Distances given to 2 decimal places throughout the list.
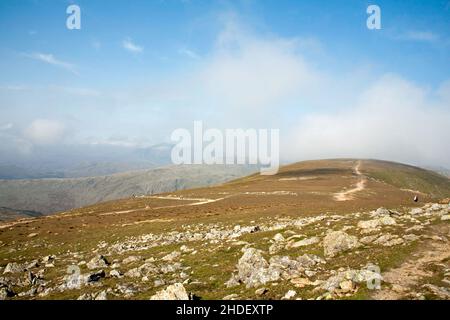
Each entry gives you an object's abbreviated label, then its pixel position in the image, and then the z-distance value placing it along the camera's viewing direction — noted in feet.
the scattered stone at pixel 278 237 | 103.78
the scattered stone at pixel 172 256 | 99.74
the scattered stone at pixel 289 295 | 55.88
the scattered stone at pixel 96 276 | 80.33
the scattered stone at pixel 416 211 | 122.05
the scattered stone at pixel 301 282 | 60.59
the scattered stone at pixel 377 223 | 98.68
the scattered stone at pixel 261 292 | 59.31
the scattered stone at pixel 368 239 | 85.20
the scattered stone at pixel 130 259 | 102.53
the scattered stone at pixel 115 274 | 83.94
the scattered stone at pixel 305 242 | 92.31
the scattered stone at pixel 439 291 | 48.35
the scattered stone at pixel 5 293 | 75.56
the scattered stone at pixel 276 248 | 90.88
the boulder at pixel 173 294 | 58.59
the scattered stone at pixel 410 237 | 80.94
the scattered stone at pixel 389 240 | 79.61
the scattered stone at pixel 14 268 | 107.76
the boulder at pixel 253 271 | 66.54
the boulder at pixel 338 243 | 80.64
